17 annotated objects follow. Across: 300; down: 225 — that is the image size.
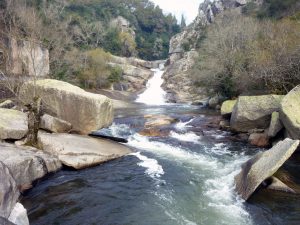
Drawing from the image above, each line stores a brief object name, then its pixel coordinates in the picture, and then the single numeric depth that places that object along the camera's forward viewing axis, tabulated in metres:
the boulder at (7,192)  4.34
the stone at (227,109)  14.89
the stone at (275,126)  10.72
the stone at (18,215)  4.63
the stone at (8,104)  14.23
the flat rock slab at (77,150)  8.81
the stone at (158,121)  14.87
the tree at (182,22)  76.89
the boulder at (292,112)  9.23
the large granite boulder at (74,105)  10.61
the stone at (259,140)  11.42
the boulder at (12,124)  9.01
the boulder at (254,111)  12.02
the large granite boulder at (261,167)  7.07
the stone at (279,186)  7.37
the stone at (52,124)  10.39
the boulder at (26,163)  7.21
